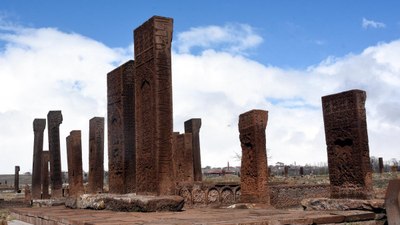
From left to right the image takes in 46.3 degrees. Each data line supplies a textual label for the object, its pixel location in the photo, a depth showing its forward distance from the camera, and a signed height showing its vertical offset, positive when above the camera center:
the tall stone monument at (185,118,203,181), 20.28 +1.32
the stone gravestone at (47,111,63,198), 18.08 +1.21
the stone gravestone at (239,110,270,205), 11.10 +0.30
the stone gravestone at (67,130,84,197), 15.64 +0.46
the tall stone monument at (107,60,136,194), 9.33 +0.92
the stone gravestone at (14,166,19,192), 30.52 +0.15
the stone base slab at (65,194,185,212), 6.83 -0.41
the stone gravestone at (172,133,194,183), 18.97 +0.68
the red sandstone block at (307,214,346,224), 5.27 -0.58
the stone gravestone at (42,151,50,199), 20.64 +0.17
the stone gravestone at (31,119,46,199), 19.38 +1.05
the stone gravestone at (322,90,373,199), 8.03 +0.39
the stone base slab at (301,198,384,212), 6.67 -0.57
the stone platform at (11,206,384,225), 5.08 -0.53
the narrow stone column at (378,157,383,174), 30.92 +0.22
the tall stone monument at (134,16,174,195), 7.49 +1.06
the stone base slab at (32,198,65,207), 13.44 -0.68
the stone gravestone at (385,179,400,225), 5.70 -0.46
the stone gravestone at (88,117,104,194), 13.23 +0.69
